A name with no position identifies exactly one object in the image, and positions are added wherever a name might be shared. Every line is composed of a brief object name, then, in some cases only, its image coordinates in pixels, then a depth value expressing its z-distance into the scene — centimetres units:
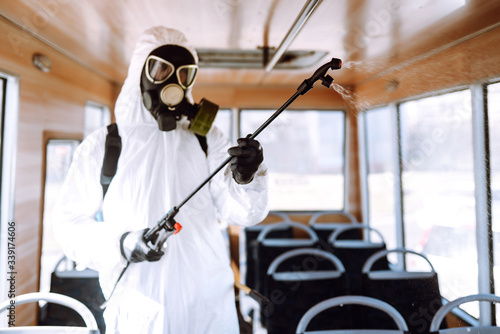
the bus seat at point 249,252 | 334
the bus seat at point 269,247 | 277
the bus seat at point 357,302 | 122
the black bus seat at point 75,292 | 205
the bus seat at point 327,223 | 371
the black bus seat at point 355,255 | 276
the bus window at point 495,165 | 188
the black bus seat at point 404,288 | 195
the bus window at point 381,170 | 348
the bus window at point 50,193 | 239
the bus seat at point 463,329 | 120
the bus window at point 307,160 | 432
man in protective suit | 124
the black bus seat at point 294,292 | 206
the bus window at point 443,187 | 218
